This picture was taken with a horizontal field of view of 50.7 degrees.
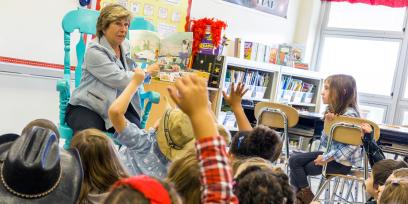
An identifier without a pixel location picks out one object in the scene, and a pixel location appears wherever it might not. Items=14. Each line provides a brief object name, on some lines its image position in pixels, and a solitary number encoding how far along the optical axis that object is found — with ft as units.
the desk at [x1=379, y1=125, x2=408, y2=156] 9.32
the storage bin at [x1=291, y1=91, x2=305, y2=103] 16.53
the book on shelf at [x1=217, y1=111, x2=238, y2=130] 13.84
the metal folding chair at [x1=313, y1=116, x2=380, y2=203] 8.52
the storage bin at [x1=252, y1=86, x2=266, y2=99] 14.81
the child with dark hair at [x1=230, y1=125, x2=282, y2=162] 5.61
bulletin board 11.83
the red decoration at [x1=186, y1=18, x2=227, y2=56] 12.60
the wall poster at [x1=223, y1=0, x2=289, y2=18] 15.82
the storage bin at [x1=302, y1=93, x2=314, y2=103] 17.16
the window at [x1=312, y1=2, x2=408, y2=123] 17.16
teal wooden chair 7.58
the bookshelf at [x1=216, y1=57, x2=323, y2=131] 13.78
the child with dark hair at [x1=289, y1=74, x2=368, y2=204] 8.98
